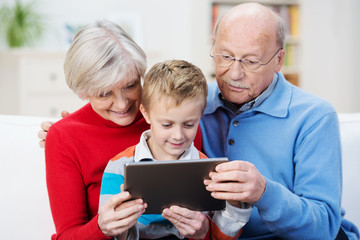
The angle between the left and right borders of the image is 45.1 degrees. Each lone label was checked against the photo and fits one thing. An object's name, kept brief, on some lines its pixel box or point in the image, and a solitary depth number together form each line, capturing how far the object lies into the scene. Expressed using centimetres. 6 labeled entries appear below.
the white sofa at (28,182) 164
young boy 127
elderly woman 138
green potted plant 437
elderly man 136
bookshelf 462
